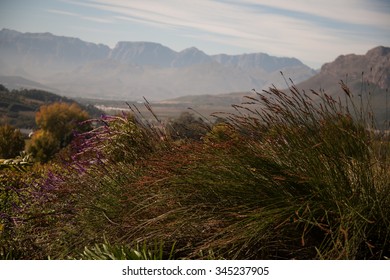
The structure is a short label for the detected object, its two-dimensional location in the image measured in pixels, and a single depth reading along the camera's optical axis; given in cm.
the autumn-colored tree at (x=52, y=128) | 2620
